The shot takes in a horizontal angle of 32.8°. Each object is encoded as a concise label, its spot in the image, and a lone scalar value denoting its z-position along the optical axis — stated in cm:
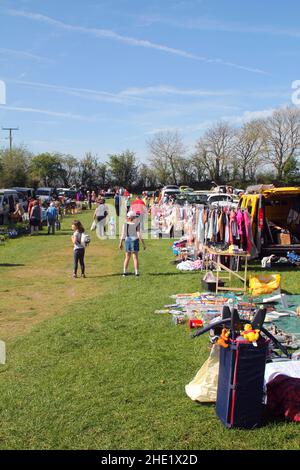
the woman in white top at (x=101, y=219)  2311
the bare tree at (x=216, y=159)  6600
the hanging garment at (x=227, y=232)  1265
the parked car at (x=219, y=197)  2820
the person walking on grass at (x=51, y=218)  2434
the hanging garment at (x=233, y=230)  1254
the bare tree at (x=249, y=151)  6425
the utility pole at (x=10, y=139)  6023
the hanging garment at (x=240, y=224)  1250
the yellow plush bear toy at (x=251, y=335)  478
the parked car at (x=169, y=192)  3534
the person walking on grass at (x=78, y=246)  1326
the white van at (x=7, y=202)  2694
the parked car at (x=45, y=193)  4053
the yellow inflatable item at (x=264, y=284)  1026
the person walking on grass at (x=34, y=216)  2370
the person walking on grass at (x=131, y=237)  1289
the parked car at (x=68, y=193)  4909
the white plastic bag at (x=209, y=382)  538
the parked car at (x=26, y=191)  3988
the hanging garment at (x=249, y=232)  1252
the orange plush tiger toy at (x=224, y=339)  484
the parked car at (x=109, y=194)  5708
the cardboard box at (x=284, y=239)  1399
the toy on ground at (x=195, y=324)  798
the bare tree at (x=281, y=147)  6184
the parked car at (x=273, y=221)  1320
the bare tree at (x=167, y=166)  6850
